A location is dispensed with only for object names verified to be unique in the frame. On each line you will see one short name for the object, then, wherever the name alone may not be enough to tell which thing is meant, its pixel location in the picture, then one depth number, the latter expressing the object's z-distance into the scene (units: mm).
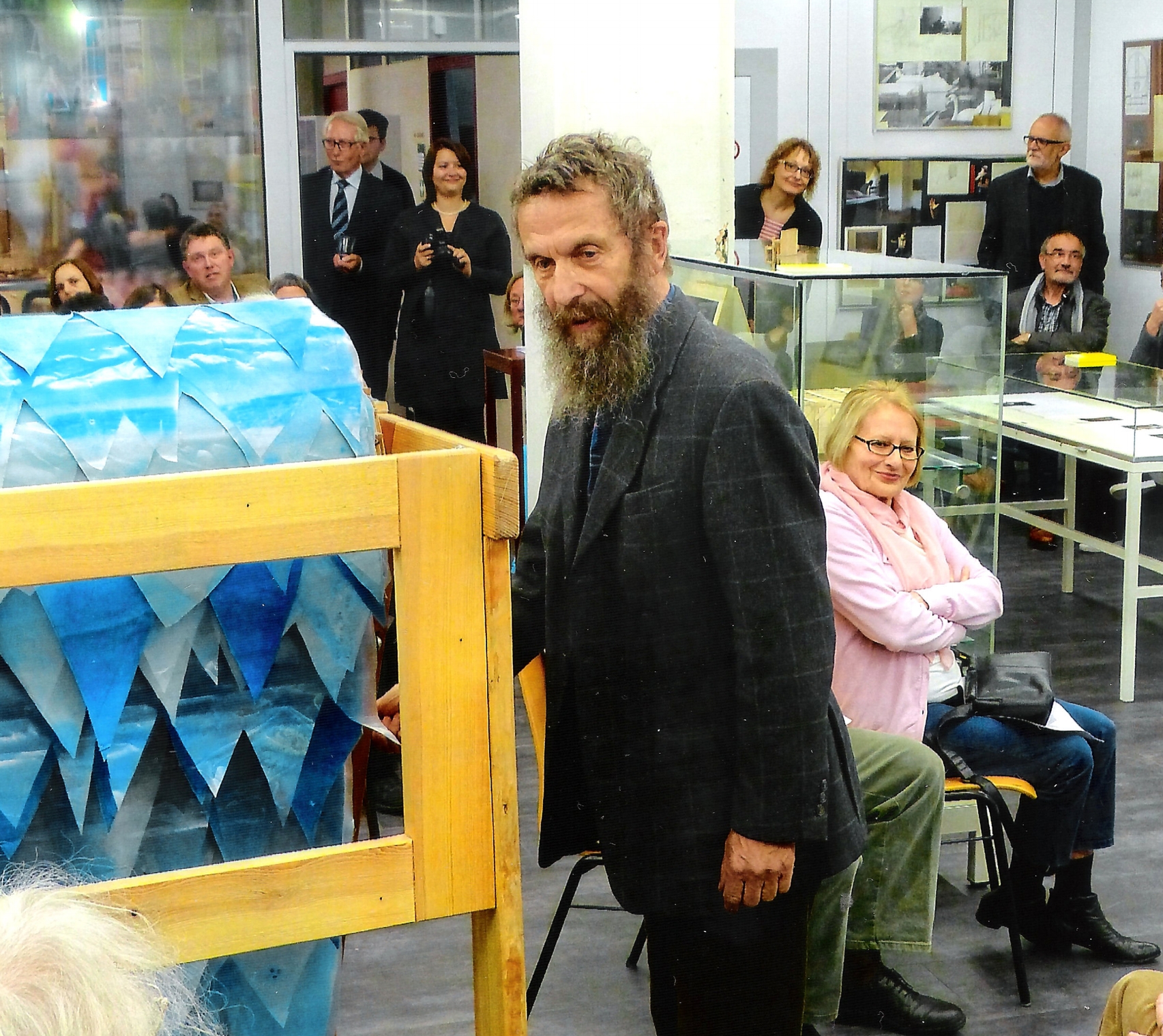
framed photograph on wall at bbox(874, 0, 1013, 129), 7586
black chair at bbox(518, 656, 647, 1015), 2283
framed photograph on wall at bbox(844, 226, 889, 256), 7754
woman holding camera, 6098
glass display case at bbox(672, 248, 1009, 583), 3283
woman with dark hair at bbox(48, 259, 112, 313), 5230
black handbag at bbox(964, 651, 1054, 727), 2875
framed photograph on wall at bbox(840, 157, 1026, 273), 7699
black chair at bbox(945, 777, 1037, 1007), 2766
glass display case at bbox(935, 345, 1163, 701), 4496
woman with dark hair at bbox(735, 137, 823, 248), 5805
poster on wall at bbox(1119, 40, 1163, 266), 7375
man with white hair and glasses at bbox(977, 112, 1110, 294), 7000
